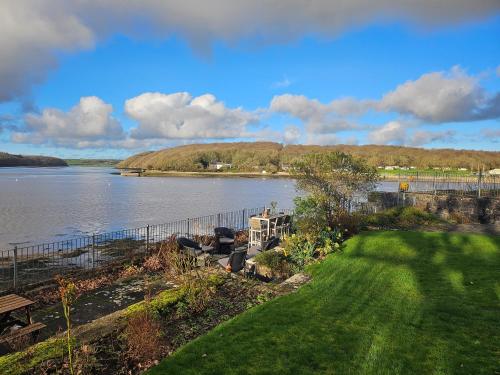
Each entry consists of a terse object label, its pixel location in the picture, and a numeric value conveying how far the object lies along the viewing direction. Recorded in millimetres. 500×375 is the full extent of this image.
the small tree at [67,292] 4596
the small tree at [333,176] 21203
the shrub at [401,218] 17594
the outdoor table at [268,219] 14703
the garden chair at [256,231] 14656
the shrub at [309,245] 11000
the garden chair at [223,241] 15758
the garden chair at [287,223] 15906
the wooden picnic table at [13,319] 6719
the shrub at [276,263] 10961
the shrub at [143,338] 5656
